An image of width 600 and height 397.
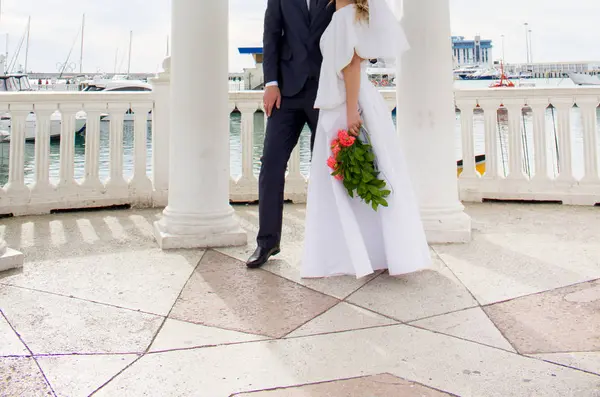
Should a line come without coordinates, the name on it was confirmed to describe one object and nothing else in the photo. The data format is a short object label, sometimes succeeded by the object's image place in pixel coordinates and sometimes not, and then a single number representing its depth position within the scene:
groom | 3.01
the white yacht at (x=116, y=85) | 26.77
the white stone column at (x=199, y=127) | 3.73
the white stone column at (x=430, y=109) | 3.81
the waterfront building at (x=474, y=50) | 94.58
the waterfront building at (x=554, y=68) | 77.94
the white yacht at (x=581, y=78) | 66.30
